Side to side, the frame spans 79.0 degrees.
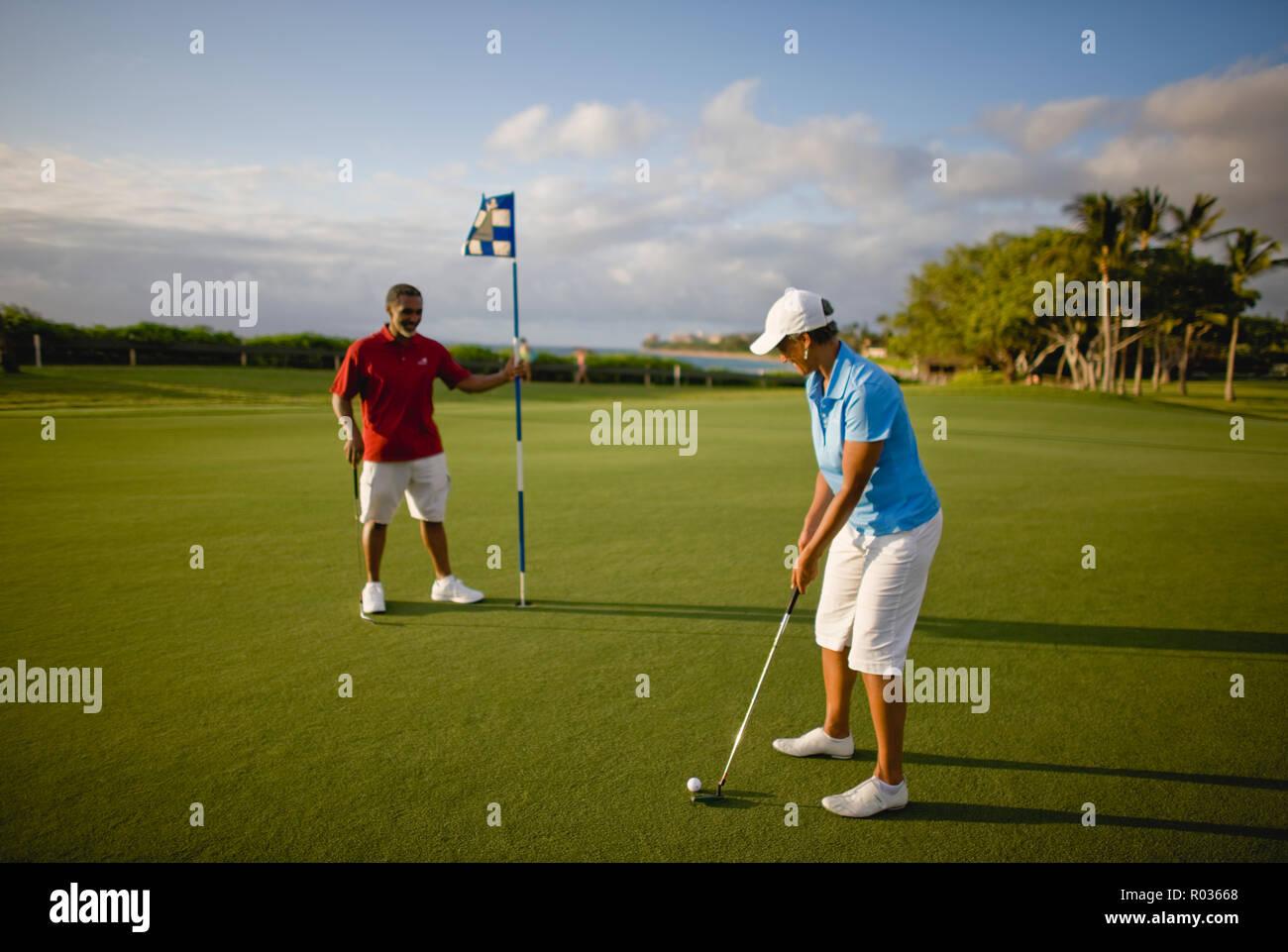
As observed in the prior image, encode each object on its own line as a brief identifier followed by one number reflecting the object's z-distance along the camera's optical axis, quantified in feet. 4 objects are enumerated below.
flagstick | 21.75
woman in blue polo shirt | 11.87
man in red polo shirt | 21.57
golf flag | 22.13
